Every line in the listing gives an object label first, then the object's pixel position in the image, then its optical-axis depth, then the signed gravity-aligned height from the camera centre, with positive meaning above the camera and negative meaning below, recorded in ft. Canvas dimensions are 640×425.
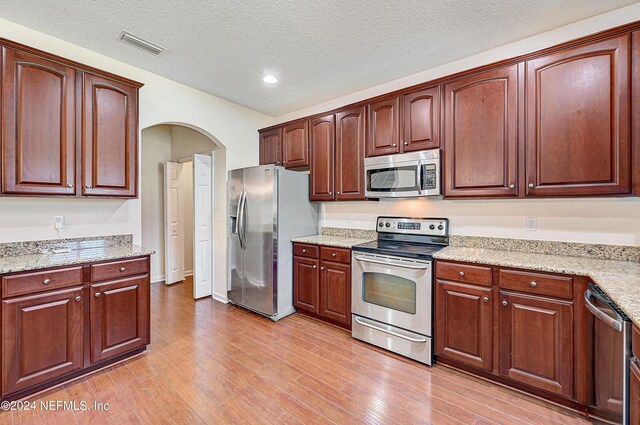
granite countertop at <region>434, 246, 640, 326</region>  4.10 -1.18
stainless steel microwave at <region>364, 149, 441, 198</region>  8.36 +1.19
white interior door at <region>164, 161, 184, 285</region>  14.78 -0.86
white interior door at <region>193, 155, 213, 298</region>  12.85 -0.66
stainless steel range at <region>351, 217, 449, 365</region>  7.63 -2.26
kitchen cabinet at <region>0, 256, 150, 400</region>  5.94 -2.61
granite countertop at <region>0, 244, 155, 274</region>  6.11 -1.13
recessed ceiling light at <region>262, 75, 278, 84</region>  9.90 +4.82
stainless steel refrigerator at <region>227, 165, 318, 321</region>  10.46 -0.75
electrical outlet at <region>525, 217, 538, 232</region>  7.64 -0.34
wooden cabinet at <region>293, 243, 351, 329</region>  9.54 -2.57
